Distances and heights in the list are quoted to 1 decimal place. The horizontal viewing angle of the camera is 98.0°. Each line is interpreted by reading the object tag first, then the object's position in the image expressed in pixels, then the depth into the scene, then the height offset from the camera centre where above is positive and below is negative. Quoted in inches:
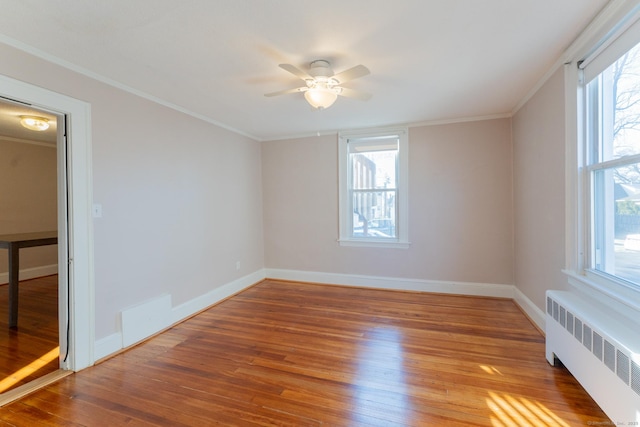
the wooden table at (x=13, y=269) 114.2 -21.8
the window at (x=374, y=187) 161.8 +14.9
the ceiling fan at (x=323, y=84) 80.3 +40.3
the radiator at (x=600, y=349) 53.5 -32.2
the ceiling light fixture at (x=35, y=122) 133.2 +45.9
